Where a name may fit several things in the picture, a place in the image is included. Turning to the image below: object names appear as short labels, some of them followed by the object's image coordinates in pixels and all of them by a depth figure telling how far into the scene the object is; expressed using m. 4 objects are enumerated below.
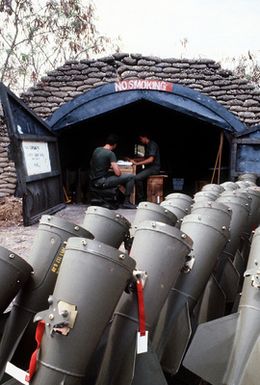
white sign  7.15
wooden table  9.61
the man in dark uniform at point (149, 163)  9.77
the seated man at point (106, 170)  8.71
